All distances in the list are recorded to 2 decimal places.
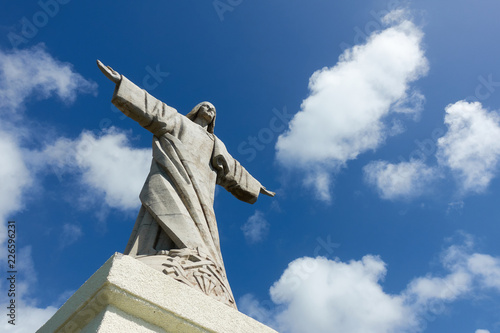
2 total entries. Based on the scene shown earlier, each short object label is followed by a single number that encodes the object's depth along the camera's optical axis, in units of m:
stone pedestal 3.19
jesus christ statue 4.72
